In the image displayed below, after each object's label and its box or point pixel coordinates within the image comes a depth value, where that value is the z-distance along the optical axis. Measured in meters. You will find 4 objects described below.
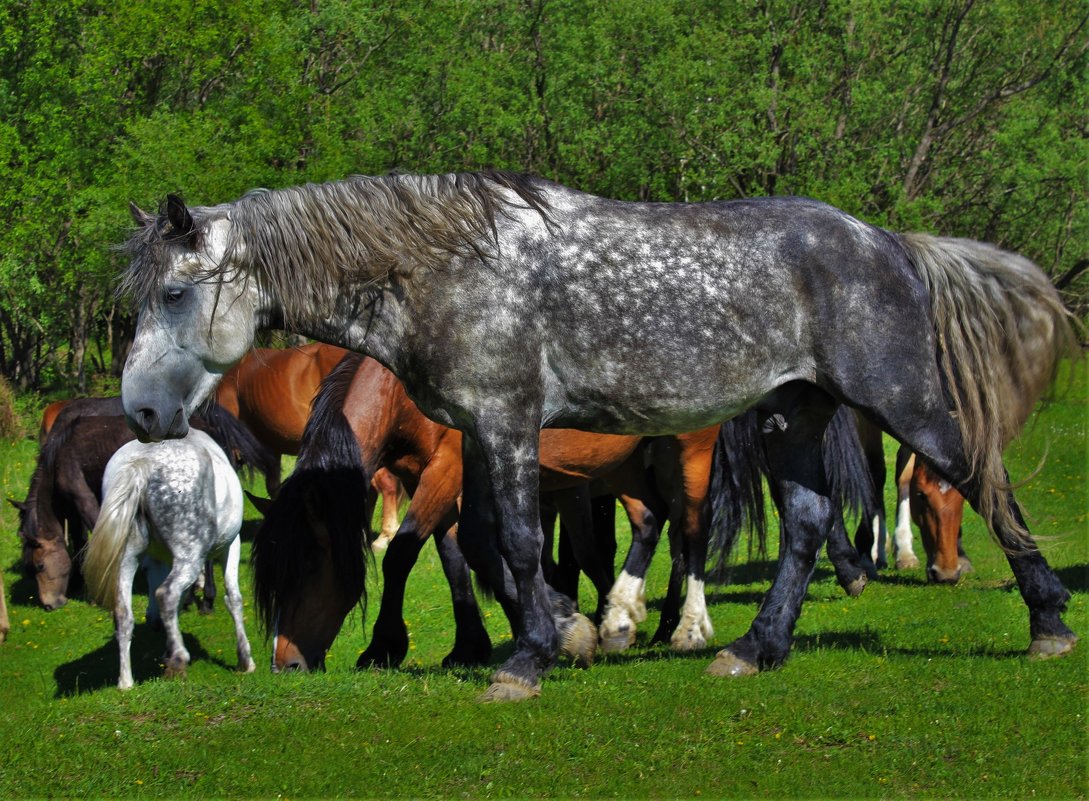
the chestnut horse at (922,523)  25.11
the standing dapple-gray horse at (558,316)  12.59
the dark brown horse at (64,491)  30.53
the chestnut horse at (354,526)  16.66
